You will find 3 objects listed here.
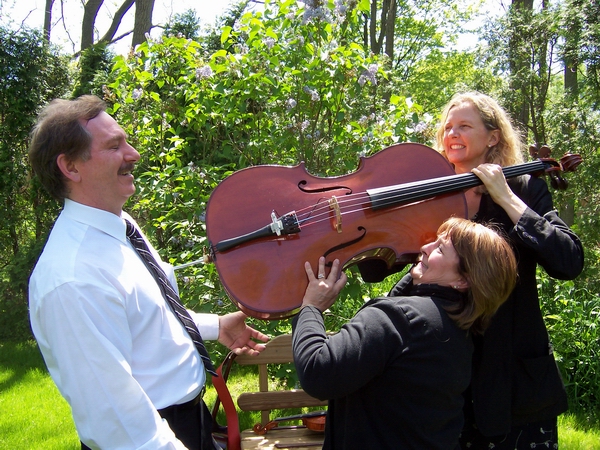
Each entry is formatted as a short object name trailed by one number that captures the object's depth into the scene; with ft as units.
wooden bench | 9.73
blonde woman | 6.33
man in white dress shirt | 4.76
